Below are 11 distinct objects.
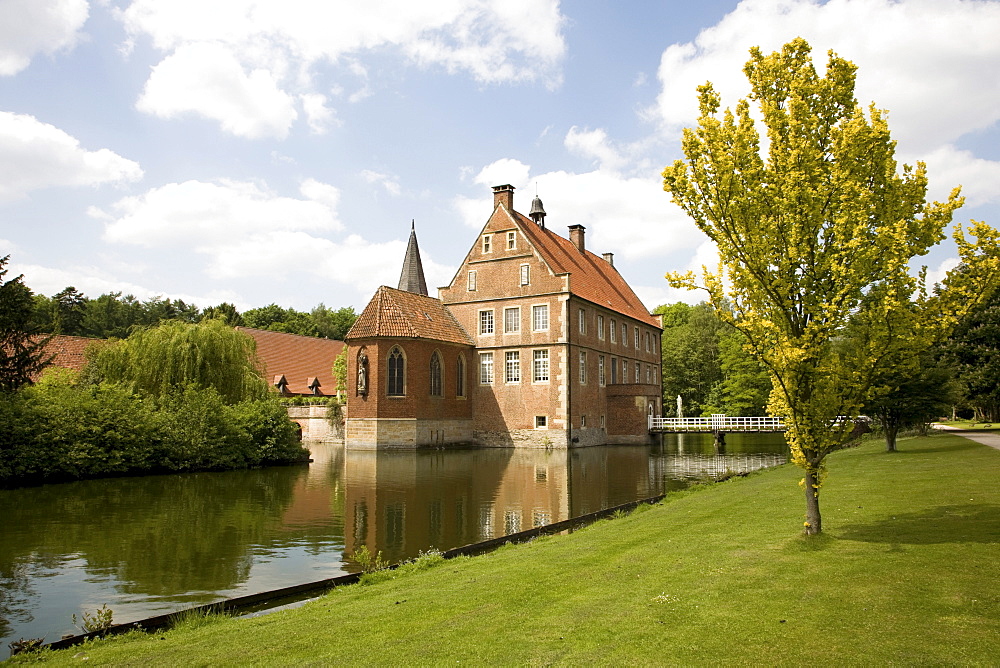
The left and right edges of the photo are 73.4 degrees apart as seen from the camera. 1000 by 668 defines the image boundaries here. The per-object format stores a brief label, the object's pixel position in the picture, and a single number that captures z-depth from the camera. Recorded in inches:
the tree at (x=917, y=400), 892.0
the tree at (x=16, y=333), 852.6
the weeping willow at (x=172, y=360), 1061.1
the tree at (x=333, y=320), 3600.6
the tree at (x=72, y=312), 2341.3
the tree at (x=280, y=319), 3287.4
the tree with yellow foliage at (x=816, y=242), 322.0
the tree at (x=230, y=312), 2487.7
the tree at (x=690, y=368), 2544.3
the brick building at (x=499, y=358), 1429.6
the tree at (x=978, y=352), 1256.8
